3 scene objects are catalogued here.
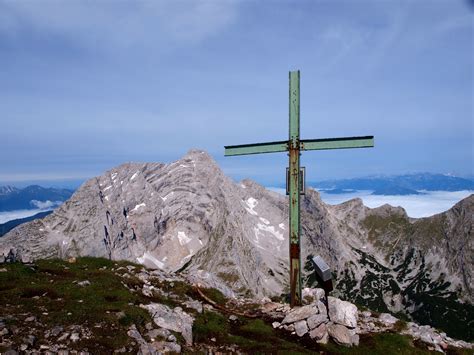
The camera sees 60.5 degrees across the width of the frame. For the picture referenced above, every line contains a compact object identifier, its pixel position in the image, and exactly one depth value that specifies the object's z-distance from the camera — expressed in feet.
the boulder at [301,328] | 78.94
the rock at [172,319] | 69.97
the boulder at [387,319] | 91.81
